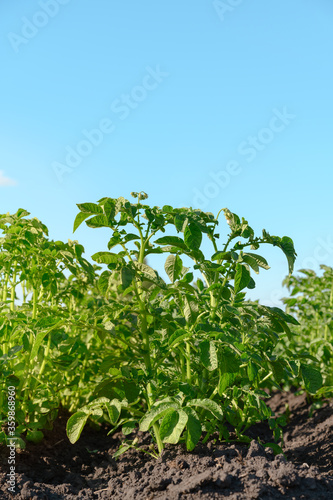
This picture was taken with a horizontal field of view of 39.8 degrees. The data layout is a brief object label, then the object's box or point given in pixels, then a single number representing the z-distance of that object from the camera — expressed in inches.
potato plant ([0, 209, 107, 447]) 96.3
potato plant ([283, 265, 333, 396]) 151.0
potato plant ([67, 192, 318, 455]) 79.1
